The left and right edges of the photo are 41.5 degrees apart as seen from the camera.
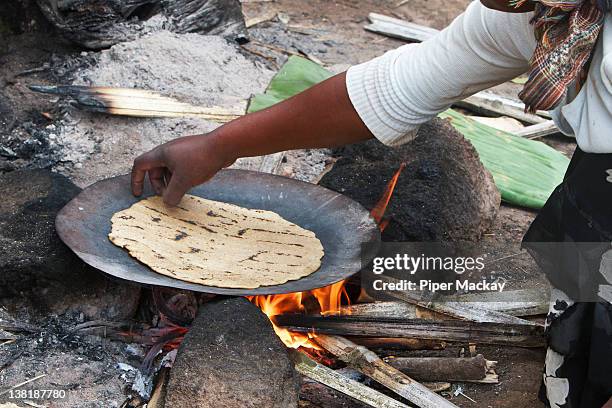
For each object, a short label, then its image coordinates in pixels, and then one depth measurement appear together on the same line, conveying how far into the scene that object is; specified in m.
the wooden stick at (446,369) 2.54
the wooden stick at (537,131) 4.51
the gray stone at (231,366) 2.06
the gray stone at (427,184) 3.07
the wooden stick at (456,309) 2.75
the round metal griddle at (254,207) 2.36
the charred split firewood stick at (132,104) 3.79
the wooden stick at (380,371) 2.40
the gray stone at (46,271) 2.51
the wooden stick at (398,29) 6.01
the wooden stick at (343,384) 2.34
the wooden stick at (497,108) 4.83
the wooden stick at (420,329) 2.62
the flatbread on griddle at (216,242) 2.46
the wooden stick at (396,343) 2.65
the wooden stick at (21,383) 2.26
